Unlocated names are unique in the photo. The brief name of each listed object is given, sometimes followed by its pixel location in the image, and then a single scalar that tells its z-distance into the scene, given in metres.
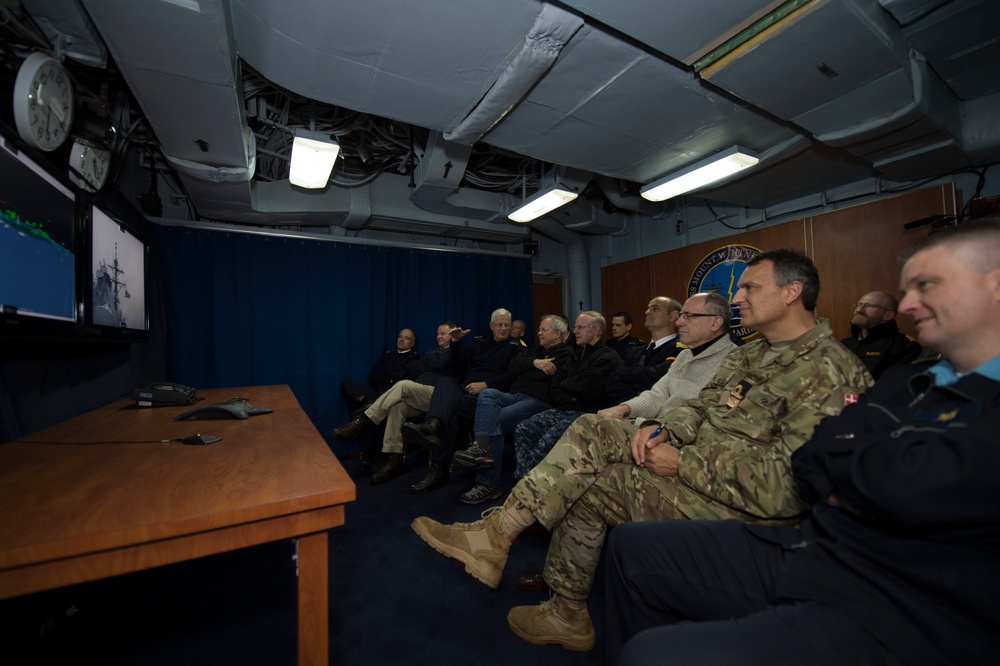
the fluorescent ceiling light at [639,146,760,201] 2.72
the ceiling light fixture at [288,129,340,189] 2.63
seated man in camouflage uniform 1.19
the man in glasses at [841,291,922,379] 2.67
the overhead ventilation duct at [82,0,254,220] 1.47
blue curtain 3.58
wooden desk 0.61
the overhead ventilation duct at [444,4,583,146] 1.59
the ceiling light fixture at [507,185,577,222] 3.54
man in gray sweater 1.96
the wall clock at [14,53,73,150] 1.43
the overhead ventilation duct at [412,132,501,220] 3.22
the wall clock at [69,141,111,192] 1.77
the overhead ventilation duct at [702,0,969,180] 1.67
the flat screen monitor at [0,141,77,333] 1.20
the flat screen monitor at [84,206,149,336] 1.76
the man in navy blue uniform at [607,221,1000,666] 0.67
